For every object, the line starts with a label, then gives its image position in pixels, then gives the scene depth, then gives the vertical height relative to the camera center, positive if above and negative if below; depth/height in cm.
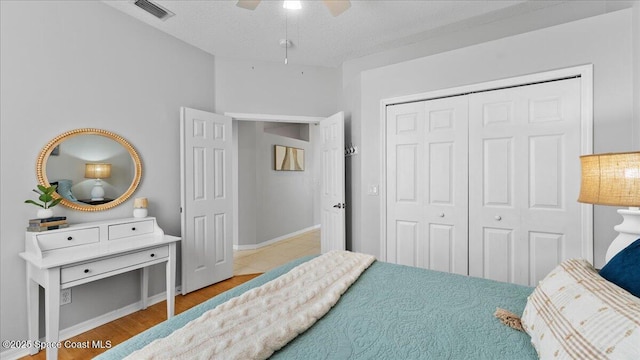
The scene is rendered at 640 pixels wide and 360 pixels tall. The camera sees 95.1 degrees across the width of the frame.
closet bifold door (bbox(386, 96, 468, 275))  265 -5
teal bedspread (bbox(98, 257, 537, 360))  95 -55
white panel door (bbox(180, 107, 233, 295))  307 -21
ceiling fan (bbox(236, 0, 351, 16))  196 +119
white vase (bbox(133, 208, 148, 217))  262 -29
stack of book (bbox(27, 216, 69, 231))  203 -31
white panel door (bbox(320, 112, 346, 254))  336 -6
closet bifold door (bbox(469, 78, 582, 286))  223 -1
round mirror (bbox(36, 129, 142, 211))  220 +9
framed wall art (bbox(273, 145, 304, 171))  555 +43
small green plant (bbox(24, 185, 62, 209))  202 -13
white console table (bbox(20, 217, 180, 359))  182 -53
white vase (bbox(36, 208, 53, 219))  206 -24
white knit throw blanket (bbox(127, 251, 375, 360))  90 -52
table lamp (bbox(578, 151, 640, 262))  131 -3
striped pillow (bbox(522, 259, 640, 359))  69 -38
